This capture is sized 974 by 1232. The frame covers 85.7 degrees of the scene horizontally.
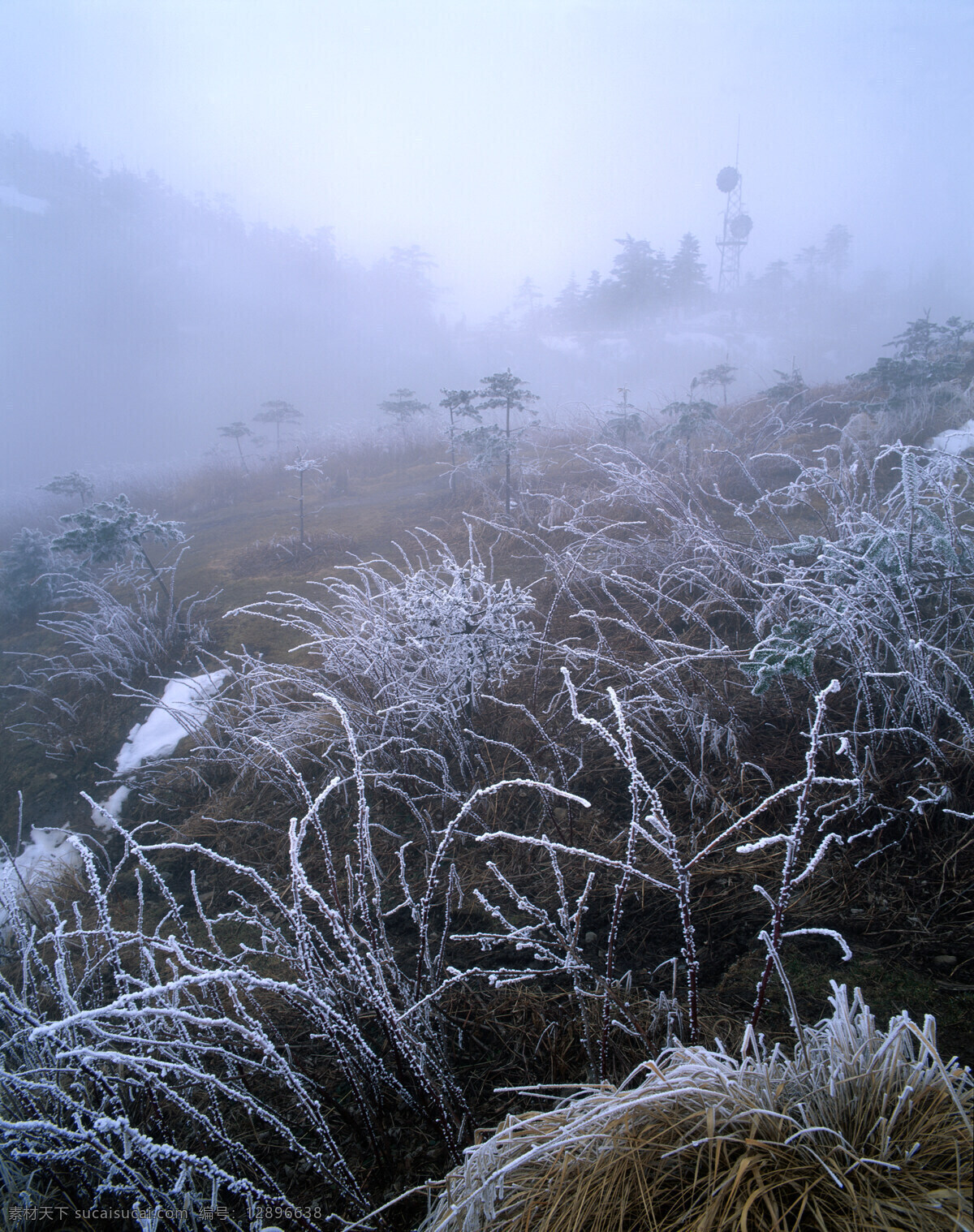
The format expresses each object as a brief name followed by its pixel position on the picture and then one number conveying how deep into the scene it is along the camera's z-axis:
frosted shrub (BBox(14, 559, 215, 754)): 3.67
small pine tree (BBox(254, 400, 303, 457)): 11.06
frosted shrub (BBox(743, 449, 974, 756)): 1.62
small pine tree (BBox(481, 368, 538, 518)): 5.68
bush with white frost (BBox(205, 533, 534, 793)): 2.25
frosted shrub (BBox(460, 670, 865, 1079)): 0.81
